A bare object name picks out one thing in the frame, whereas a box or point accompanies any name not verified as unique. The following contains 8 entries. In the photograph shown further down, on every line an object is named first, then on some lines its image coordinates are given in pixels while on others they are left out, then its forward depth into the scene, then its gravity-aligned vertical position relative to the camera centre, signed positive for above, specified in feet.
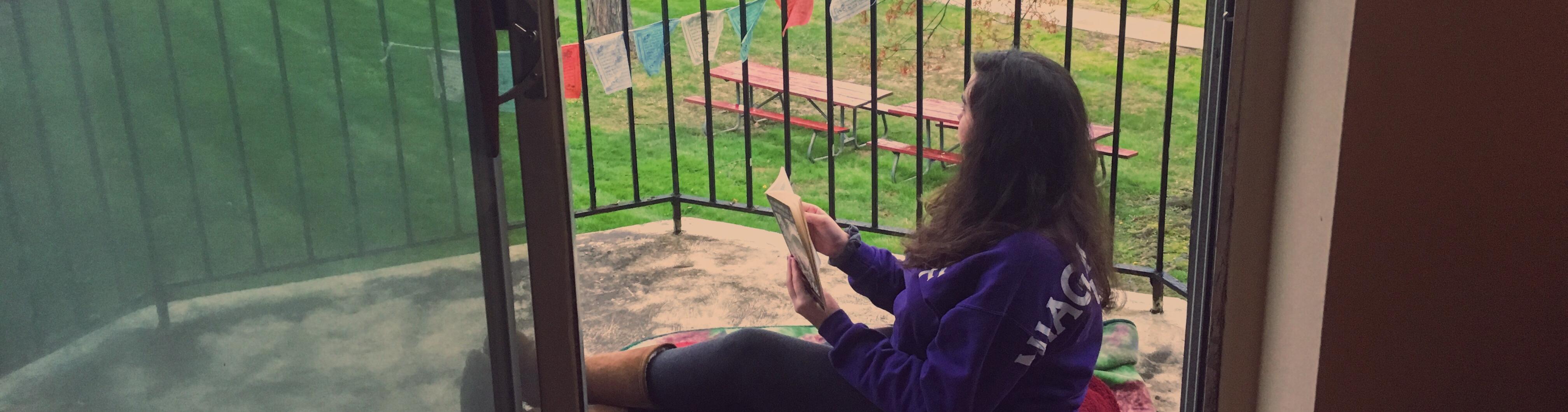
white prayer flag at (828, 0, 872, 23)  11.25 -1.17
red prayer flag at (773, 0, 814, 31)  11.93 -1.26
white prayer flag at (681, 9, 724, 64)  13.21 -1.60
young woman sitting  5.70 -2.20
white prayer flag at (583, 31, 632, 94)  12.33 -1.80
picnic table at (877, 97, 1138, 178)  16.29 -3.55
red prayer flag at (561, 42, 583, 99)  13.14 -2.03
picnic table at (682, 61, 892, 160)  17.98 -3.22
